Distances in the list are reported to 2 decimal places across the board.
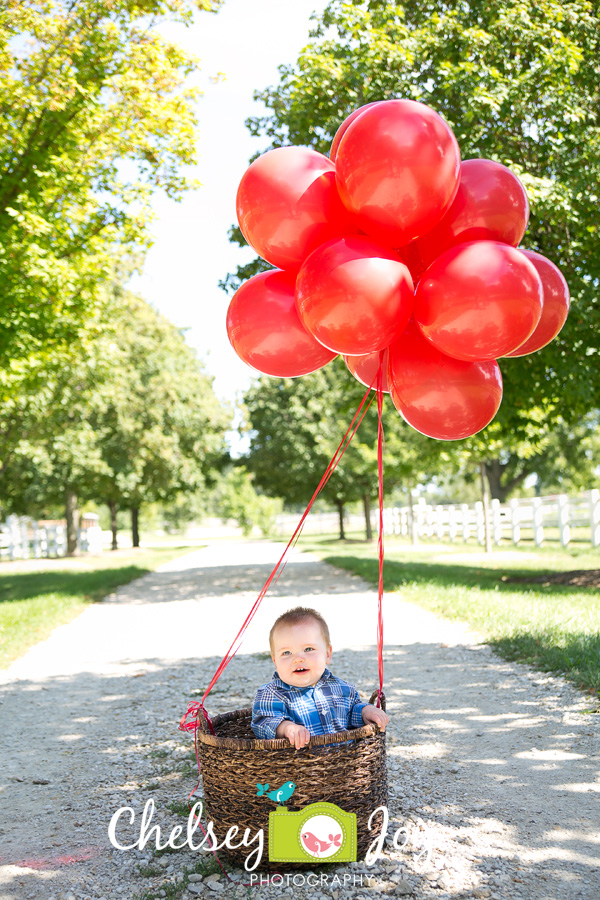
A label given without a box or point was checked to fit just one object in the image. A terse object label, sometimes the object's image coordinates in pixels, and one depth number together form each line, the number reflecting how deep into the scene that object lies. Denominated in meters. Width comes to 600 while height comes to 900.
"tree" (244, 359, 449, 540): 26.39
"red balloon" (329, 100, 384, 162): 3.34
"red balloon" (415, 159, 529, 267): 3.31
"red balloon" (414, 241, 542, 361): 2.96
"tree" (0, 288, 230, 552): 21.98
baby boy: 3.19
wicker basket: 2.84
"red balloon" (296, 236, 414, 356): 2.99
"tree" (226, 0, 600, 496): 9.10
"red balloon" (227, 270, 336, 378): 3.46
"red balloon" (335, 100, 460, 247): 2.97
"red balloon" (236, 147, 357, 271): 3.27
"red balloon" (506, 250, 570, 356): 3.62
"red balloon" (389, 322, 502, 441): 3.36
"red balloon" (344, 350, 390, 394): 3.90
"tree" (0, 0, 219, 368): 10.05
